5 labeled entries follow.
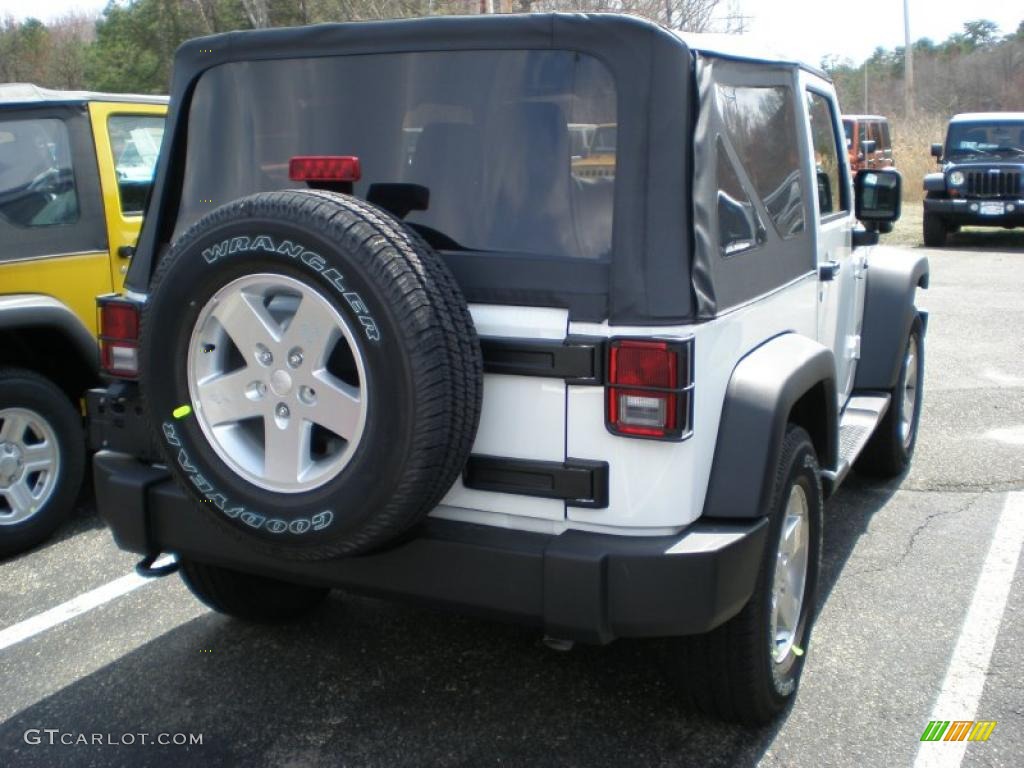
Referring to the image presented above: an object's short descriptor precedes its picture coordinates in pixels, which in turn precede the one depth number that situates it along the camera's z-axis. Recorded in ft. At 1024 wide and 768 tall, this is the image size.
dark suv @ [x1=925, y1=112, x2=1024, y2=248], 54.60
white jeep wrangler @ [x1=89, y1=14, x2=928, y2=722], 8.73
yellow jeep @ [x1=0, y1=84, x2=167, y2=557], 15.74
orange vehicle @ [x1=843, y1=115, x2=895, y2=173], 70.69
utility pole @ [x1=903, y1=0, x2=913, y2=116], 117.32
